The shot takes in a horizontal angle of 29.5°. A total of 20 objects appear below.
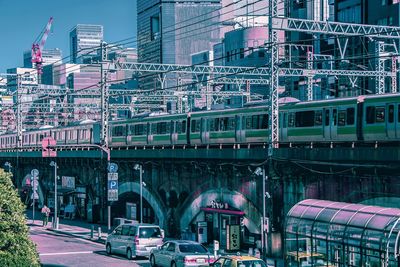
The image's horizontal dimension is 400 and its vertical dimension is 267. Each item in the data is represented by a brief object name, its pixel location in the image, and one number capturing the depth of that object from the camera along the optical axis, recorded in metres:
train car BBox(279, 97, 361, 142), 36.88
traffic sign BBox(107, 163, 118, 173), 48.91
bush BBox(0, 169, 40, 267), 21.73
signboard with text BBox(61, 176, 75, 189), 66.31
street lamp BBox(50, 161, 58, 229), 55.62
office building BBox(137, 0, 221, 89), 197.32
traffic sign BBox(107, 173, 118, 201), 47.53
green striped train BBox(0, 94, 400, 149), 35.06
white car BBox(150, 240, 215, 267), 31.36
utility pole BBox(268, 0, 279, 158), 35.50
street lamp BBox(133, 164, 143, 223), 50.27
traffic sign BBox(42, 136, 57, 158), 55.14
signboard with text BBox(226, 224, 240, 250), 37.97
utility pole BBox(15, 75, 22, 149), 74.19
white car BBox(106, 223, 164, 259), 37.22
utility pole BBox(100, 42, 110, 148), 51.00
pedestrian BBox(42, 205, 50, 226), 57.74
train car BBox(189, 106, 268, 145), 43.69
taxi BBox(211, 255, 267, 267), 26.92
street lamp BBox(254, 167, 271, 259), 32.69
